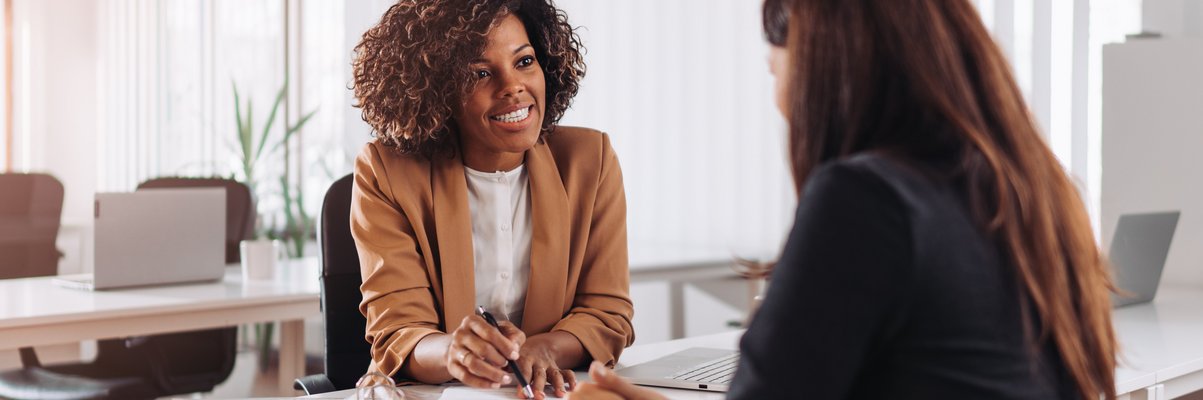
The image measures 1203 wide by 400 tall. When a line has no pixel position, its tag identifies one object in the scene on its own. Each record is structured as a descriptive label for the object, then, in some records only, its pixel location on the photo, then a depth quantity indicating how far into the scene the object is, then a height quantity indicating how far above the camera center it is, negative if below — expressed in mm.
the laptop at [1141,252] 2254 -148
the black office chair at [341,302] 1825 -202
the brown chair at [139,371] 2748 -514
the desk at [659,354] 1387 -276
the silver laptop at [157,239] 2676 -133
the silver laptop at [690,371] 1426 -266
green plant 4234 -20
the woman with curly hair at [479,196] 1592 -14
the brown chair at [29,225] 3557 -121
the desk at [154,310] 2283 -284
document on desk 1336 -269
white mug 2910 -200
